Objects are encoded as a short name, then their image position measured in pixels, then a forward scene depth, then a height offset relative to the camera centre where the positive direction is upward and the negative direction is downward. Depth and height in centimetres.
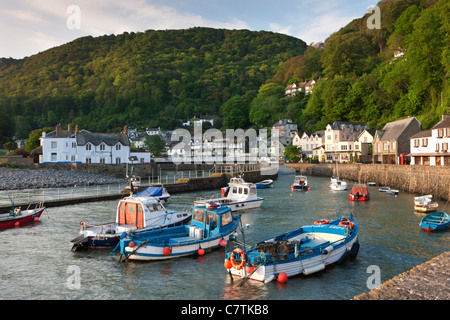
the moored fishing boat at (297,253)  1533 -499
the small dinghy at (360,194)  4153 -506
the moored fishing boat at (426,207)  3238 -536
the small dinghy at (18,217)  2659 -480
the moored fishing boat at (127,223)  2100 -451
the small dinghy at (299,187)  5341 -523
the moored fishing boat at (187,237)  1845 -494
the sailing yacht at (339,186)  5328 -514
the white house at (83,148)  7194 +222
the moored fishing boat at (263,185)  5825 -524
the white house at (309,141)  10512 +431
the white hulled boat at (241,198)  3647 -477
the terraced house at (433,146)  5009 +114
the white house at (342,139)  9081 +408
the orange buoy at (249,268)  1513 -513
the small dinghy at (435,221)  2503 -529
